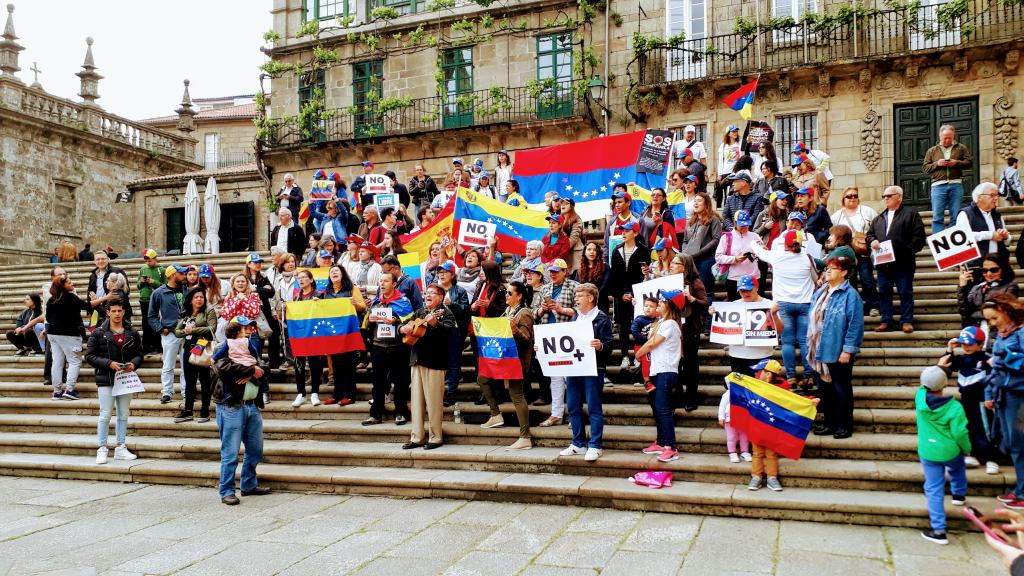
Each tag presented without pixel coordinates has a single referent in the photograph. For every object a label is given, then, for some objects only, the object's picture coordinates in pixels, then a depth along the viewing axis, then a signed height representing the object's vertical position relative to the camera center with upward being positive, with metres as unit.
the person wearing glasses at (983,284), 7.82 +0.04
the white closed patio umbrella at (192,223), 22.06 +2.25
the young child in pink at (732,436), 7.60 -1.50
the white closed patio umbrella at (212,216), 21.86 +2.41
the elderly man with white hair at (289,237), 14.69 +1.19
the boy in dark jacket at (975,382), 6.60 -0.86
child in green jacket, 5.95 -1.23
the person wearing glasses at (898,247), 9.35 +0.52
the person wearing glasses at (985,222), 8.70 +0.80
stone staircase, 6.95 -1.87
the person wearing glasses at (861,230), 9.82 +0.83
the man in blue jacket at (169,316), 11.43 -0.28
